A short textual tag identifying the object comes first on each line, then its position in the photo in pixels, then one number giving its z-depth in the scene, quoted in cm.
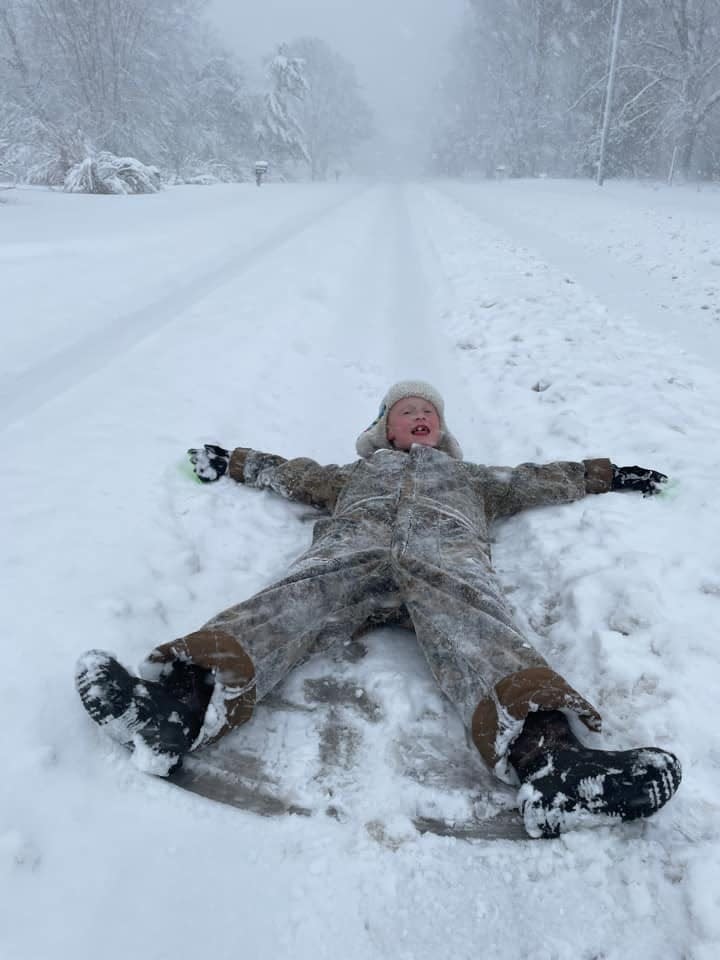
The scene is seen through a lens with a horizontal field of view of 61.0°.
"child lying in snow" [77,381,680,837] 159
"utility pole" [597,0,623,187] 2038
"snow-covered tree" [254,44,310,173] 4028
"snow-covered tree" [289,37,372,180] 4591
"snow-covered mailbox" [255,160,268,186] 2289
